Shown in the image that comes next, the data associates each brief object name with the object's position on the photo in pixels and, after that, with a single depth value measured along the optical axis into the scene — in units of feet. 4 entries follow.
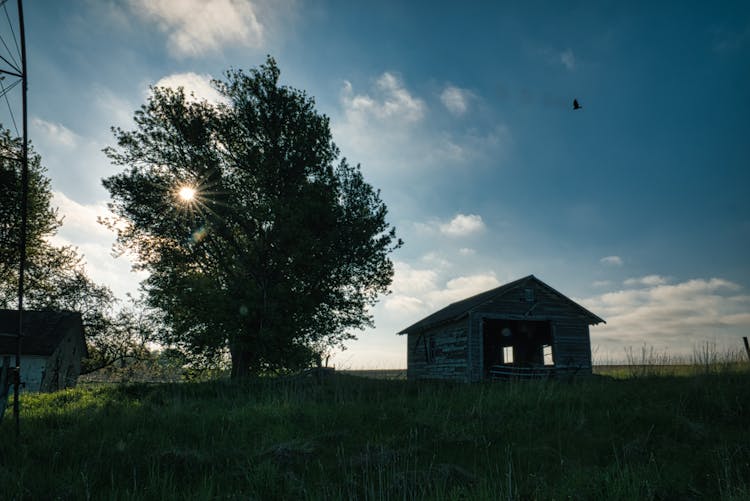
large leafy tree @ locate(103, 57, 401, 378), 59.41
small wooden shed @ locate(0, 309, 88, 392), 87.30
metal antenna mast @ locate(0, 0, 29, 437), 27.17
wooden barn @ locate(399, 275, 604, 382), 71.20
